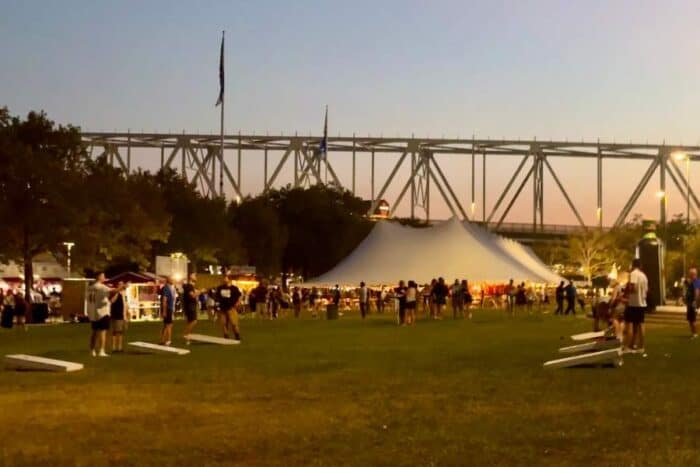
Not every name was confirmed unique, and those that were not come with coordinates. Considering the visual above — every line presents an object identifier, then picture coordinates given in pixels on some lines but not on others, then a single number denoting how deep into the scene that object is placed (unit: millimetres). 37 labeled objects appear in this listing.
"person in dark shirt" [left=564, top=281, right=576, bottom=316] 45844
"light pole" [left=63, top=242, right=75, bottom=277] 54125
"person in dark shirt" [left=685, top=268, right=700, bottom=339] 26500
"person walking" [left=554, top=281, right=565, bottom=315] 47812
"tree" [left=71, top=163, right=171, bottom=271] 54875
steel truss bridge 151875
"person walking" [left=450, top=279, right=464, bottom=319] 44312
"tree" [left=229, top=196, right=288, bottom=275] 90125
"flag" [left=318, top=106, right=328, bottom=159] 92500
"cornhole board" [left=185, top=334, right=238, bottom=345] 26188
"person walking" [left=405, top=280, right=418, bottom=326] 37094
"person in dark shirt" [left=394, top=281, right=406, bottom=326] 37531
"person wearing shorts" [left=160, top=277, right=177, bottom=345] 25172
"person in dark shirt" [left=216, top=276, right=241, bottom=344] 26641
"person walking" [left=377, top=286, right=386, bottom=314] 54344
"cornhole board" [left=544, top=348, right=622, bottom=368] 16734
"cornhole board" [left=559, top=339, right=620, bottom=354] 19478
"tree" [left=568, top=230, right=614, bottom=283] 111062
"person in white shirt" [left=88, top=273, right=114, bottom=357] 21797
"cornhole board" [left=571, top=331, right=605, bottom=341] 25530
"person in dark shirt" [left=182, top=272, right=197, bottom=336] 26219
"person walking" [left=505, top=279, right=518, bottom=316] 47366
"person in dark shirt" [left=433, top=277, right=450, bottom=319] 42562
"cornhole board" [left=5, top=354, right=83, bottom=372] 18047
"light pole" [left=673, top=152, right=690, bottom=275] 91406
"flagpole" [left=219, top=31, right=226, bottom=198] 66375
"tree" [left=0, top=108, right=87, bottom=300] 51219
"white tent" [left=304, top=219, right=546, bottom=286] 45912
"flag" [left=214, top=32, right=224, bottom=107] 65994
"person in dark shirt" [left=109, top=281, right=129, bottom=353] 23516
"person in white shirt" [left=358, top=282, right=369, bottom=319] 43531
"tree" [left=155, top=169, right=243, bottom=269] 80188
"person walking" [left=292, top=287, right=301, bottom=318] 48562
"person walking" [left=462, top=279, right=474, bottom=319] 44531
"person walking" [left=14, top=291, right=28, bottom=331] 38531
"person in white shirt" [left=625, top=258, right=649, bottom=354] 19891
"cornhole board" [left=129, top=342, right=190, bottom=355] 22203
